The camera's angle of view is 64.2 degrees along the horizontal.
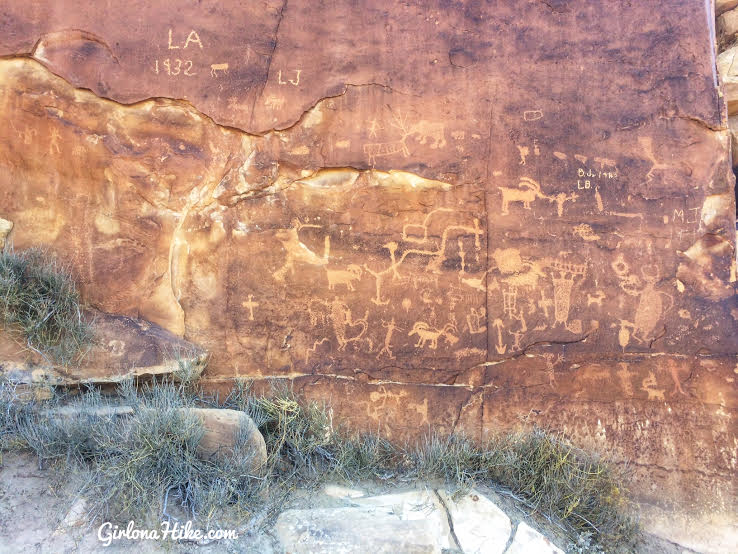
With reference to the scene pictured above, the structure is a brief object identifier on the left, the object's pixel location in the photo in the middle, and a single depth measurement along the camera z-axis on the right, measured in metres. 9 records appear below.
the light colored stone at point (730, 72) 4.96
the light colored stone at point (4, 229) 3.49
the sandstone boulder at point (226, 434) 3.01
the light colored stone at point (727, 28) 5.16
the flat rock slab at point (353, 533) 2.68
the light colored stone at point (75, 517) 2.55
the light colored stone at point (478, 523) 2.82
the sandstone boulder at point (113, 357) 3.25
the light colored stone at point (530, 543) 2.86
